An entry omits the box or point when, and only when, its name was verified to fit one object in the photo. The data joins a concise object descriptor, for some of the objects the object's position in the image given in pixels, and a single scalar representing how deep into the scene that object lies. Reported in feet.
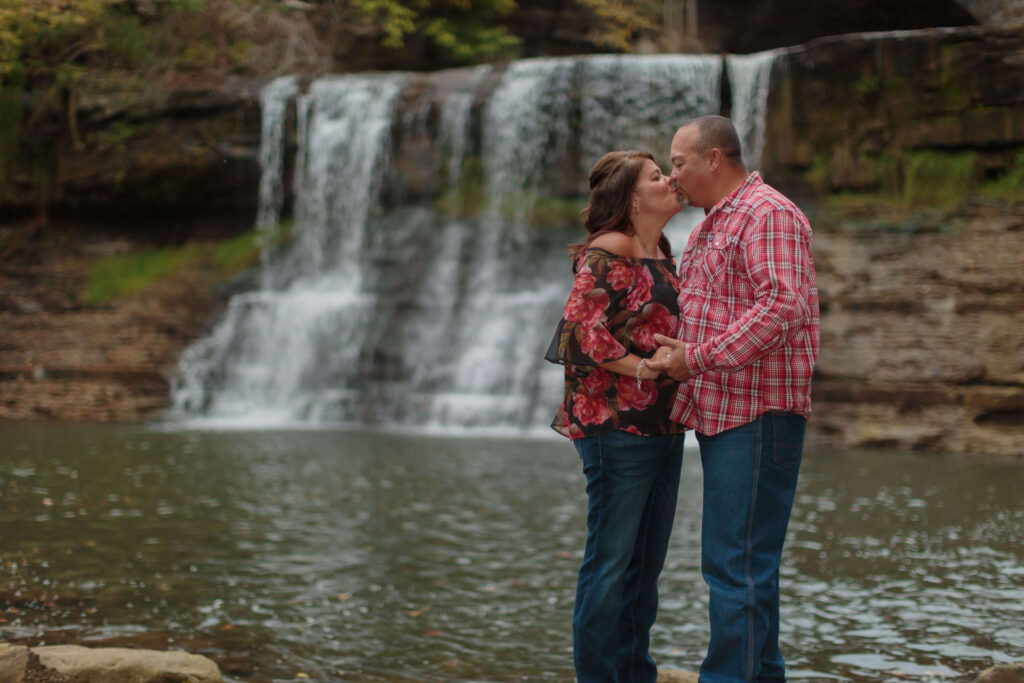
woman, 11.17
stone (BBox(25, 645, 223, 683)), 12.67
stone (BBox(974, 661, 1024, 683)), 12.03
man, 10.64
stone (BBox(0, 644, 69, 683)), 11.71
